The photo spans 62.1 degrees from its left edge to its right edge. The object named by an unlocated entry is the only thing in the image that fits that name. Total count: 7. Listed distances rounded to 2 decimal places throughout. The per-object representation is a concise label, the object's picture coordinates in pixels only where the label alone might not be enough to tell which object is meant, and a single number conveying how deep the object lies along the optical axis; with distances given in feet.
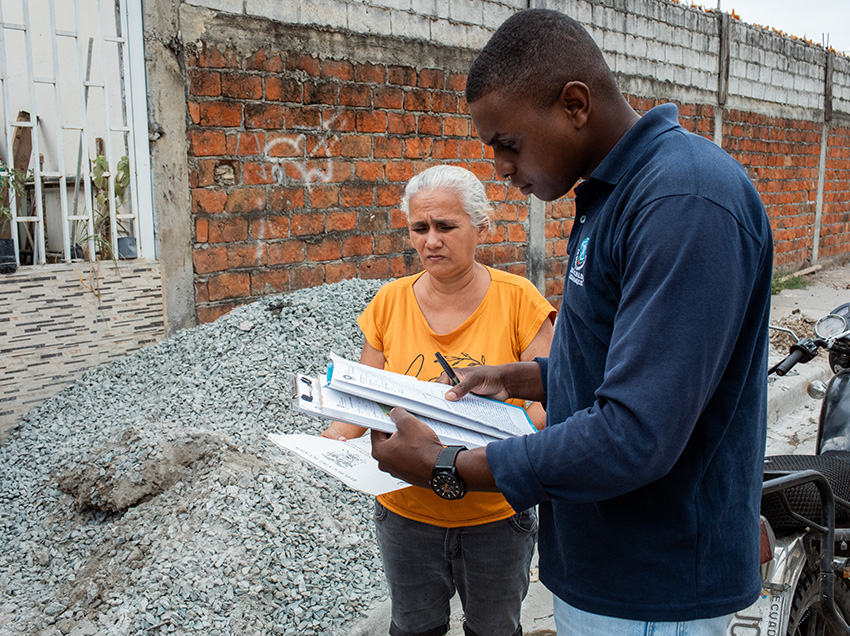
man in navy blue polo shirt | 3.64
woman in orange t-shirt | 7.18
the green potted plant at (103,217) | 14.34
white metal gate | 13.55
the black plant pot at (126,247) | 14.71
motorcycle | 6.72
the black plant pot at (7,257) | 13.21
